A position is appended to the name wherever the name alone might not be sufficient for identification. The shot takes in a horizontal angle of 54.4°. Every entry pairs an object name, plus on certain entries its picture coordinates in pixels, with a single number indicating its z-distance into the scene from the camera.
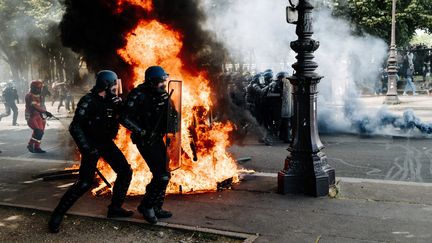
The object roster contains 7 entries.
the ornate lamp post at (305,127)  6.20
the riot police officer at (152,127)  5.09
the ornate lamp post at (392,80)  19.45
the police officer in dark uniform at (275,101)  11.76
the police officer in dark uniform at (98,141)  5.01
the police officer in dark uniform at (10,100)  17.98
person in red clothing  10.77
